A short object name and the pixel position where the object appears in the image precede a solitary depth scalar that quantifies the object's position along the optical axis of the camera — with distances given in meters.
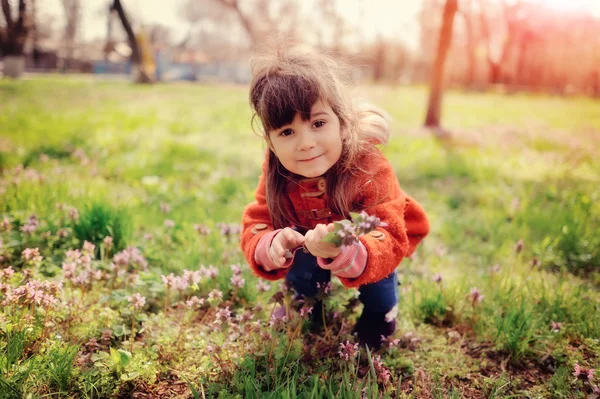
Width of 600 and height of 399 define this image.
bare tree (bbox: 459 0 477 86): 34.31
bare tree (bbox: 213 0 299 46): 24.55
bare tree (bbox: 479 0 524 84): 35.47
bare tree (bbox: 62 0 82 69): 17.28
